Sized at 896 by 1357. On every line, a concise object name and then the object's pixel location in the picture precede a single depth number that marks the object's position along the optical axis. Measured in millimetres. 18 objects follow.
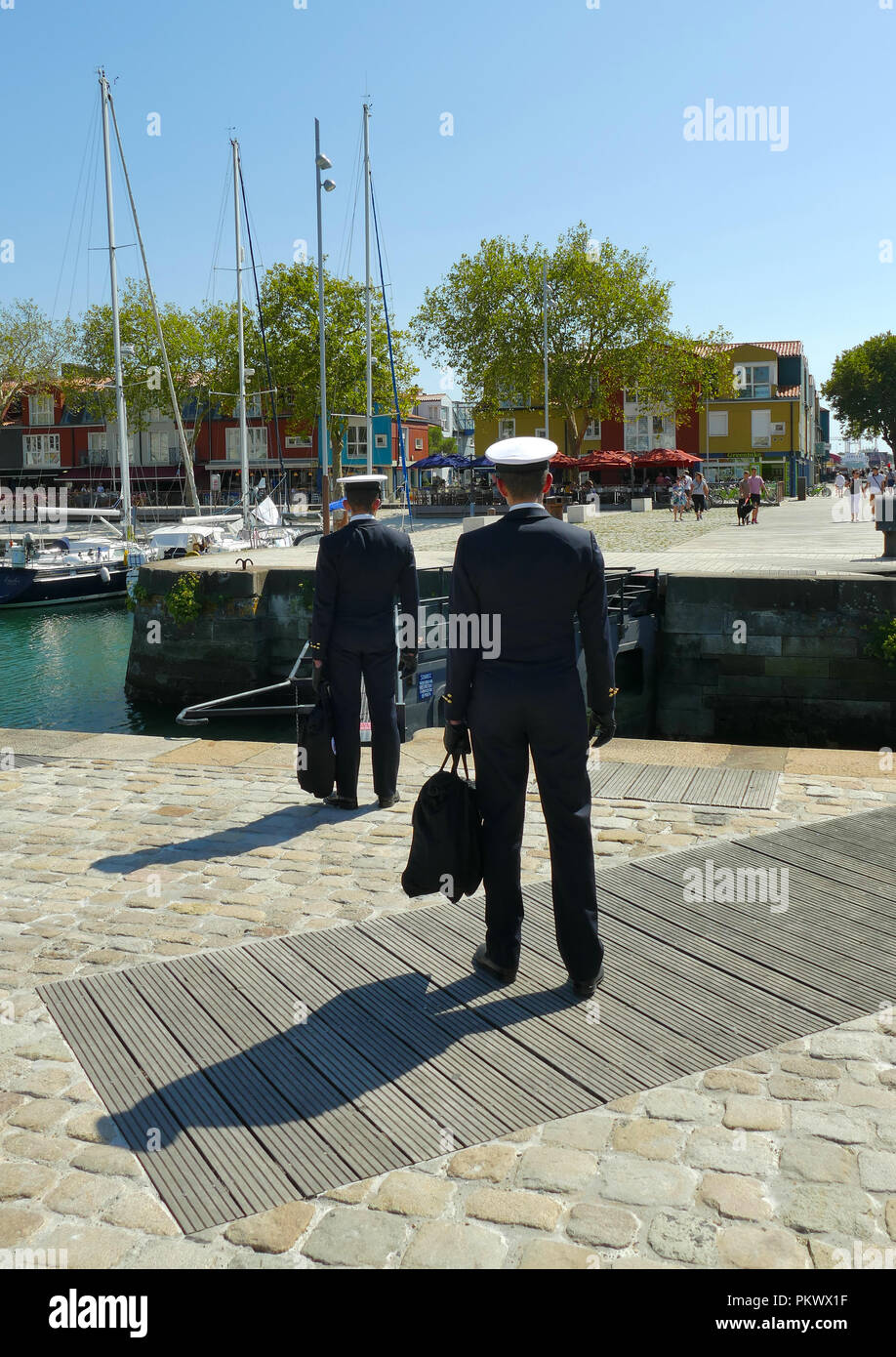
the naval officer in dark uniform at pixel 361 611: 6750
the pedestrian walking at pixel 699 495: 39219
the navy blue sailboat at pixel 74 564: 31594
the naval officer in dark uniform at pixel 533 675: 4320
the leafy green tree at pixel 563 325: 54844
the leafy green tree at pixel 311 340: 60906
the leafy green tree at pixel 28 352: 63344
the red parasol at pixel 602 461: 54844
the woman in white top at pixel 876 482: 37828
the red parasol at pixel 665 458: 54969
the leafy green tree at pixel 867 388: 92000
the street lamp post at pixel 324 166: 29594
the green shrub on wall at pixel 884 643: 14219
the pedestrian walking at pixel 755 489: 33266
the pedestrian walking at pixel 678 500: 38375
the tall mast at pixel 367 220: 35909
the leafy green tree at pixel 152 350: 66125
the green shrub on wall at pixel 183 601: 18656
